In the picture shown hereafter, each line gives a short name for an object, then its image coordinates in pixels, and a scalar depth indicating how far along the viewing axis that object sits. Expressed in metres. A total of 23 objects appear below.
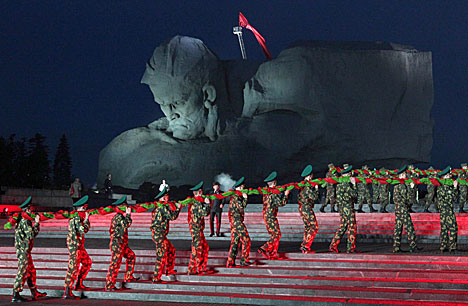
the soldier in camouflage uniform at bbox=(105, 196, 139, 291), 10.63
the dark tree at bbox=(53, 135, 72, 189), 58.38
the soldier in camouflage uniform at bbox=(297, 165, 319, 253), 12.12
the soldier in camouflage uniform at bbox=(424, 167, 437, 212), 18.48
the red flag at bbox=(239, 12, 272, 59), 37.06
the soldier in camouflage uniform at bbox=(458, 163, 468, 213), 18.92
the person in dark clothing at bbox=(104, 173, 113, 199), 23.72
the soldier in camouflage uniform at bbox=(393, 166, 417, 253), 12.31
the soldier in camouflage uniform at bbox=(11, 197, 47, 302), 10.41
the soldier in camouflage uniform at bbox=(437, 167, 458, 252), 12.20
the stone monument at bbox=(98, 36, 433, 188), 30.52
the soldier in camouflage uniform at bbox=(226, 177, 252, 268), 11.22
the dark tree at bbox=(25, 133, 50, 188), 45.41
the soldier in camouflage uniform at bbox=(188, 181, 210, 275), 11.04
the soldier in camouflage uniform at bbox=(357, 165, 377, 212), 20.20
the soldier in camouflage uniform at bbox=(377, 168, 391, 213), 20.34
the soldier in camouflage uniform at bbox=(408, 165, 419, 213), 12.53
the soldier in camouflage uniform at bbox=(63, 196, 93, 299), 10.52
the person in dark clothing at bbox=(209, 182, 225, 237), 16.31
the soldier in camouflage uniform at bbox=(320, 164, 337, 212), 19.88
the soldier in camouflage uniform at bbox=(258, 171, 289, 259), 11.66
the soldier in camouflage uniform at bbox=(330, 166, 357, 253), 12.12
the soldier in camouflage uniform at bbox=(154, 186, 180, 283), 10.92
